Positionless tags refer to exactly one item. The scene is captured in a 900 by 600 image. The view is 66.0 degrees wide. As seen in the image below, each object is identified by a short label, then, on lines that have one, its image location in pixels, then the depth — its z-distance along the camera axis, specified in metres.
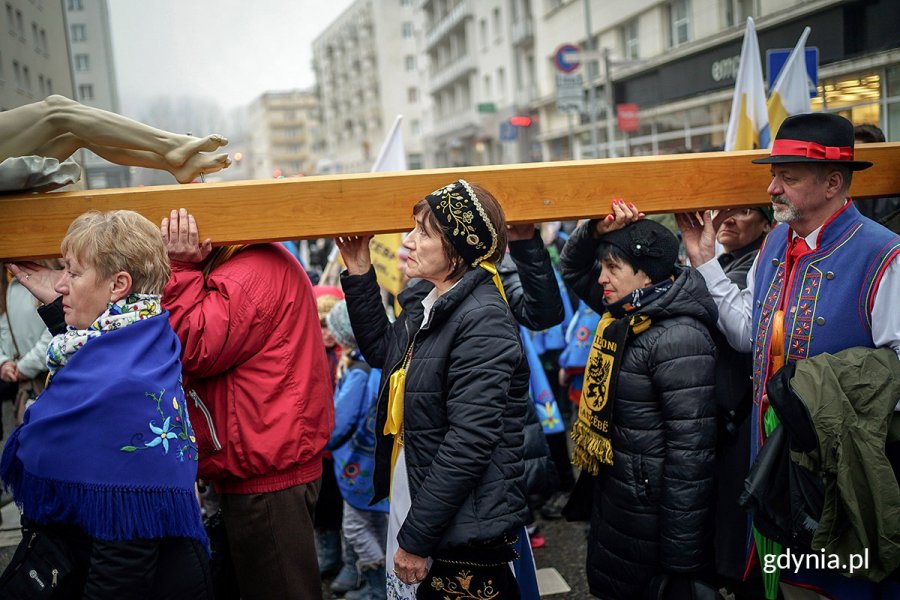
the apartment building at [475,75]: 32.25
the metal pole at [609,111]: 13.55
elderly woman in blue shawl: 1.84
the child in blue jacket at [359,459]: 3.67
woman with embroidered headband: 2.18
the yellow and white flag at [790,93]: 4.38
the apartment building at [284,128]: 108.74
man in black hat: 2.38
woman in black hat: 2.64
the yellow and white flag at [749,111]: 4.25
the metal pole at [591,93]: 14.11
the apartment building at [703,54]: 4.69
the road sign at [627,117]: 13.67
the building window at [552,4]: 19.51
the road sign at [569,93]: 12.41
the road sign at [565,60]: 11.45
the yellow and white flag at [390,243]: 5.20
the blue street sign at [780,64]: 5.18
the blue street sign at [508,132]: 19.28
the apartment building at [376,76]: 64.31
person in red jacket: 2.30
